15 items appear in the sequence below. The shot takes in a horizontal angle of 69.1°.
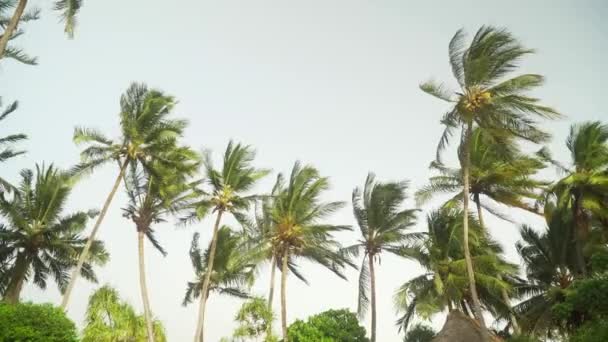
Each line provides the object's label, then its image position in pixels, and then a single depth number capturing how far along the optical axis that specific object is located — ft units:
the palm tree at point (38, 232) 71.92
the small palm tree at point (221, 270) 85.97
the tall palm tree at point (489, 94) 56.29
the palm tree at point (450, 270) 68.69
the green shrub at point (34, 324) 41.86
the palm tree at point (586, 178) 63.41
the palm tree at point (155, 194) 69.72
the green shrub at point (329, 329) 59.82
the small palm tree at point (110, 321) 62.28
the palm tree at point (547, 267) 64.08
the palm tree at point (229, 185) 72.02
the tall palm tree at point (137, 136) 66.80
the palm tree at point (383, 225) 73.05
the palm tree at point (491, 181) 68.74
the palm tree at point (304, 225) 73.26
